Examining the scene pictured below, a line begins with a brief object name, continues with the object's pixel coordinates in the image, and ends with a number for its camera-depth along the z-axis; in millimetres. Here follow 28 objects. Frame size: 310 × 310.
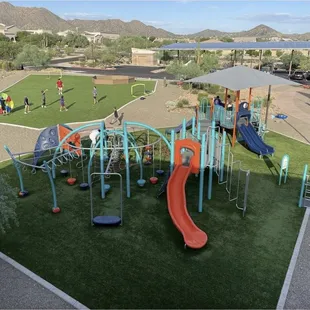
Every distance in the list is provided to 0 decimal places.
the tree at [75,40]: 119688
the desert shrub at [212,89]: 31969
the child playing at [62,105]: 24869
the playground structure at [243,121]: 16219
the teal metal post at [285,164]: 12914
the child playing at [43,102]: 25767
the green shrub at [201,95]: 28772
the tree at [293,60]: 55741
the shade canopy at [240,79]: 16156
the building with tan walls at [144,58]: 67750
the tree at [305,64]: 45950
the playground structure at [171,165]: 10258
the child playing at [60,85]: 29769
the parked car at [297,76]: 43594
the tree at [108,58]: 61600
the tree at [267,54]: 80225
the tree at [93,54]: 68500
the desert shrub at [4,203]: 8234
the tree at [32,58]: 50906
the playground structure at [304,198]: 11571
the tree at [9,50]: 60625
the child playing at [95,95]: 27434
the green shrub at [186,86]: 35131
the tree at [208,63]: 36500
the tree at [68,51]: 89812
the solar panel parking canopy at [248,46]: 42234
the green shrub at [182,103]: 26241
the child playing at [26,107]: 23780
